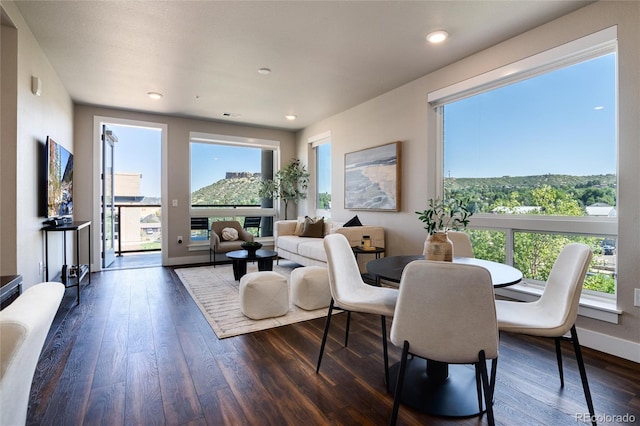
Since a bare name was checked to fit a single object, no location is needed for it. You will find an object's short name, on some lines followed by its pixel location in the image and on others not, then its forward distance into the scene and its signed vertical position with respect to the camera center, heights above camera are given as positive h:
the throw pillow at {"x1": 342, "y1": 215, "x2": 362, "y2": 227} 4.58 -0.16
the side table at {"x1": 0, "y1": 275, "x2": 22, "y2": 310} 1.42 -0.36
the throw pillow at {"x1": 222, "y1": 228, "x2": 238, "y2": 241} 5.49 -0.40
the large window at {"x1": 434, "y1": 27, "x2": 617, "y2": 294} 2.47 +0.46
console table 3.27 -0.66
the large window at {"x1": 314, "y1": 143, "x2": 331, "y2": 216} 5.89 +0.64
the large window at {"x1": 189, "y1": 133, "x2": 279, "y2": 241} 6.05 +0.66
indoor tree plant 6.40 +0.54
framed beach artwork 4.16 +0.46
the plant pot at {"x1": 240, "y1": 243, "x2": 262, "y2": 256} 4.35 -0.49
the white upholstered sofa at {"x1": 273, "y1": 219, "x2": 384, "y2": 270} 4.12 -0.45
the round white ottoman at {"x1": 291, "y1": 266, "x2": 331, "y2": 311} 3.24 -0.79
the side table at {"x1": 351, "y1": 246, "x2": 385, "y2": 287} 3.88 -0.50
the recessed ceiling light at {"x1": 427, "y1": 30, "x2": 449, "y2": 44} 2.81 +1.56
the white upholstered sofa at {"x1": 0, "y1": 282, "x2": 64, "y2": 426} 0.78 -0.34
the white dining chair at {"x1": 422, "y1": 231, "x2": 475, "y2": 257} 2.60 -0.27
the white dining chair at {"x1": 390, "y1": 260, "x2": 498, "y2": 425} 1.26 -0.43
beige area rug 2.82 -0.99
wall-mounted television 3.33 +0.36
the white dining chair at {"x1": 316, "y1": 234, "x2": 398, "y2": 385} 1.89 -0.54
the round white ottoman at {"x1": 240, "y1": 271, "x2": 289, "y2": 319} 2.97 -0.79
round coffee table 4.18 -0.64
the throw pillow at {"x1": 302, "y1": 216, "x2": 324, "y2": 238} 5.27 -0.30
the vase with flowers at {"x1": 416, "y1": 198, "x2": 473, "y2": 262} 2.02 -0.22
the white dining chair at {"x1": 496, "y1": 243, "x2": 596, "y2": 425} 1.56 -0.55
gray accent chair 5.21 -0.47
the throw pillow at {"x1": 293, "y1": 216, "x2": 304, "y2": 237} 5.60 -0.30
